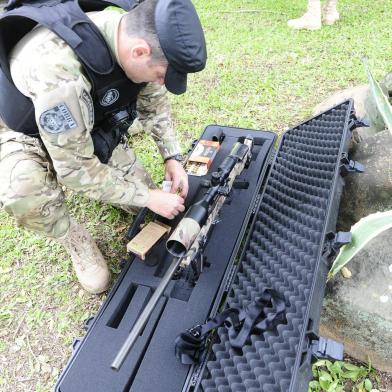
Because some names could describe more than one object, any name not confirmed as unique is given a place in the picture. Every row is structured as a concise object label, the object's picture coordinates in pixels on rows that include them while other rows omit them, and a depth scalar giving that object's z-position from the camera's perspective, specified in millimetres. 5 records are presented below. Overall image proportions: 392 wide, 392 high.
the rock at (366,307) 1971
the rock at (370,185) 2322
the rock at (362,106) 2920
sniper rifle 1617
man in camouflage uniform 1777
